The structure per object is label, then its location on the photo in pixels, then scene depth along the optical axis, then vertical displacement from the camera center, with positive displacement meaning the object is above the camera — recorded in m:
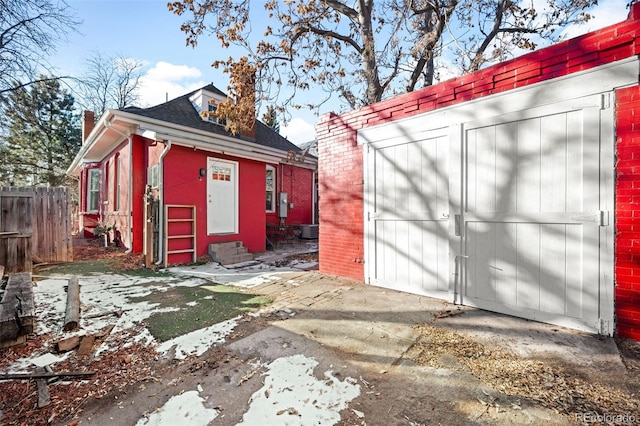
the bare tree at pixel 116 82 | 20.83 +10.41
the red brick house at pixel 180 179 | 6.58 +0.91
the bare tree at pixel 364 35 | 6.61 +4.95
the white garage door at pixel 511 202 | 2.81 +0.11
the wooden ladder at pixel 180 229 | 6.48 -0.49
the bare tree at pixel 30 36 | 8.46 +5.65
